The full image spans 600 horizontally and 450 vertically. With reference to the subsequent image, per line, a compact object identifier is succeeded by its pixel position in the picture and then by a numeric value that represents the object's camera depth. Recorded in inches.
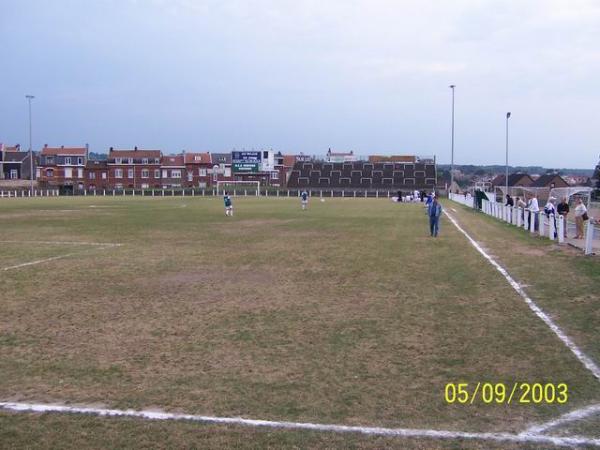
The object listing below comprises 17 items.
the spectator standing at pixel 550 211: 875.4
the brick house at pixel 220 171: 4596.5
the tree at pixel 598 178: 2723.9
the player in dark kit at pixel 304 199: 1860.4
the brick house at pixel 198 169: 4702.3
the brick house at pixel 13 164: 4495.6
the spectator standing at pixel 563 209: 877.8
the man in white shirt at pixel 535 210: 979.3
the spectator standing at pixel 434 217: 924.6
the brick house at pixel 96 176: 4562.0
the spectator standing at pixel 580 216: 828.6
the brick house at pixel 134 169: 4574.3
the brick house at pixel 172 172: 4674.2
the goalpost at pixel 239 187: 3710.6
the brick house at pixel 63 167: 4500.5
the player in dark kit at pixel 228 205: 1464.7
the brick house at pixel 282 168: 4948.3
